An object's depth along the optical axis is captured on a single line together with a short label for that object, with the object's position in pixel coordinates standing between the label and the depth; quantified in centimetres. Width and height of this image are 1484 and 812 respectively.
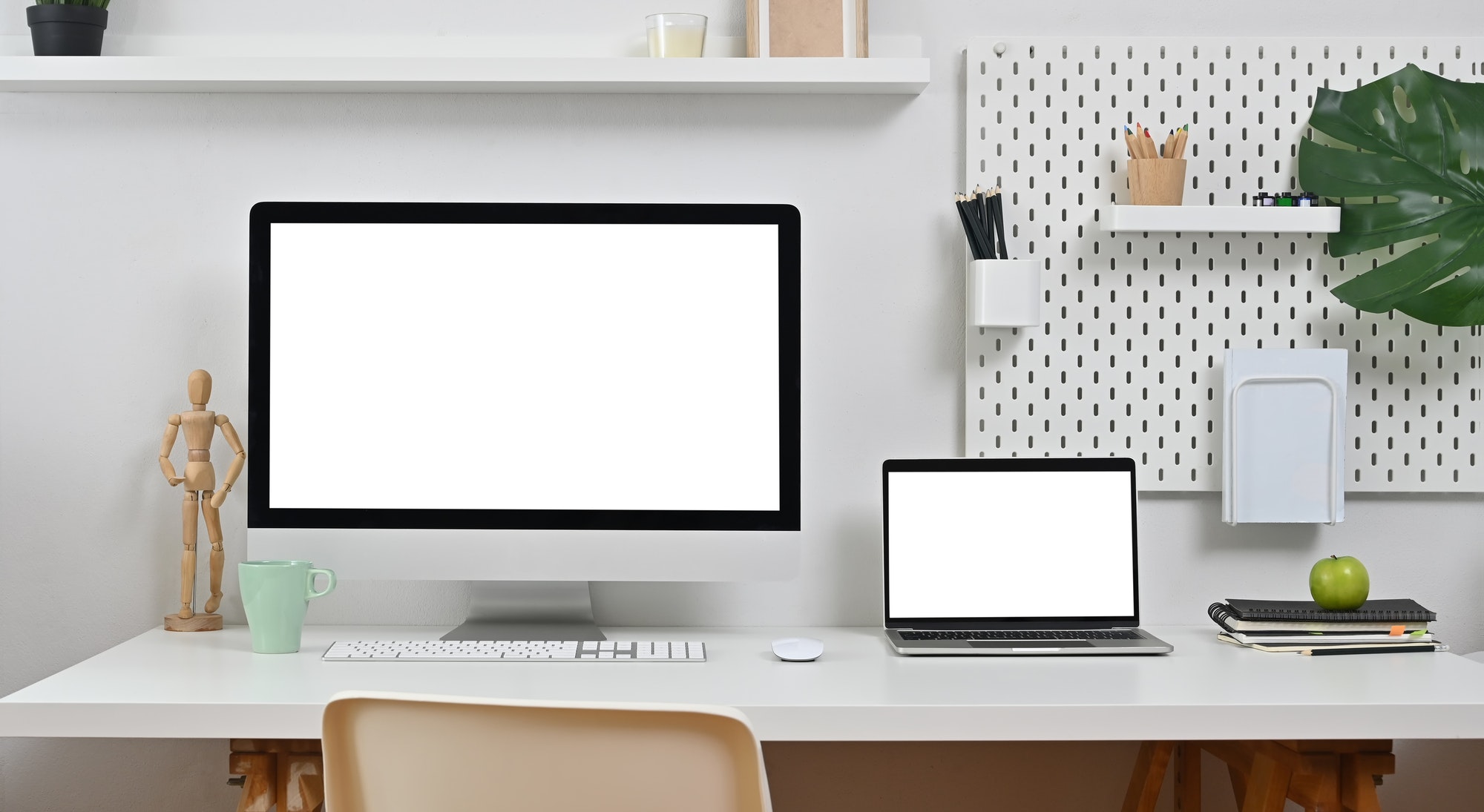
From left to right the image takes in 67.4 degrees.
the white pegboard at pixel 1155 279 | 162
